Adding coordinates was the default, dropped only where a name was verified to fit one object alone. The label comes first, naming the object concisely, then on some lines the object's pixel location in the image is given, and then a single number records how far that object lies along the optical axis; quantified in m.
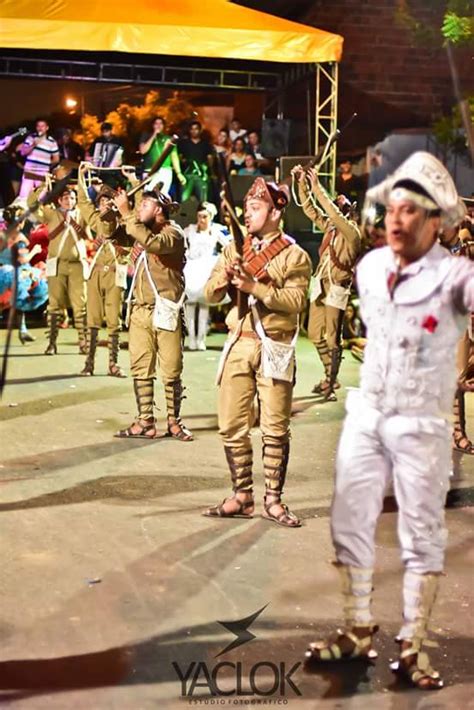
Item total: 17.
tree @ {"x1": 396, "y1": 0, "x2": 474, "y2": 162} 18.38
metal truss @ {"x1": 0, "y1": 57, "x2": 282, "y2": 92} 20.73
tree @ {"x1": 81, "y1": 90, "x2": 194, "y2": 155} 21.28
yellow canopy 19.20
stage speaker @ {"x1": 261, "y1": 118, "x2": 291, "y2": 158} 20.41
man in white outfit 5.36
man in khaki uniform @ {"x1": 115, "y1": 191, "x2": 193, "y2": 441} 10.35
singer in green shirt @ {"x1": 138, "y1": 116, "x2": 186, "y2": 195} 20.25
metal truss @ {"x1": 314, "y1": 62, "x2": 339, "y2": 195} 19.19
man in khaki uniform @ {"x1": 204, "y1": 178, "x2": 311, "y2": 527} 7.85
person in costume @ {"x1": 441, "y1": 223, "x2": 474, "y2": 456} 10.20
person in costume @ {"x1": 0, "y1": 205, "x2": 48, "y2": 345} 16.73
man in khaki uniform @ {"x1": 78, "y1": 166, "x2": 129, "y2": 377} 14.56
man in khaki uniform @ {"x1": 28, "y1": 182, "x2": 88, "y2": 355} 16.16
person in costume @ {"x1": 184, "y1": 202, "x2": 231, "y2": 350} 17.61
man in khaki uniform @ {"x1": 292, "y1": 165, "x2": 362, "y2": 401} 13.29
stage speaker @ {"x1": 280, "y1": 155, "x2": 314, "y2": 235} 20.11
